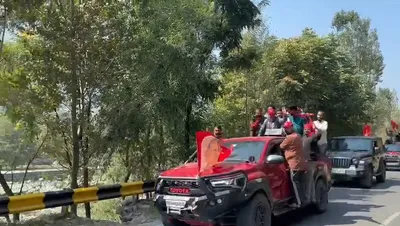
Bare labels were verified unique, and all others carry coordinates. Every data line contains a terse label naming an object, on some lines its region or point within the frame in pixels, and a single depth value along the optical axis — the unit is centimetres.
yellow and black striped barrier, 725
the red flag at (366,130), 2586
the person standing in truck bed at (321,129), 1335
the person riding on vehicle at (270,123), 1163
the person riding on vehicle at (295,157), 912
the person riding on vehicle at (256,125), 1324
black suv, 1543
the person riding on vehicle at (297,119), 1213
